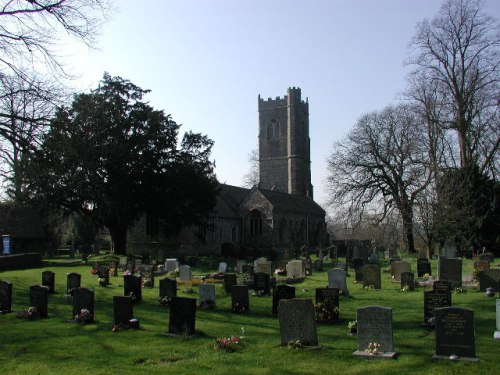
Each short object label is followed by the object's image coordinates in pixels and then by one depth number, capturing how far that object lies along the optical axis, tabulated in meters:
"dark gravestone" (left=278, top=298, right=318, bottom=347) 10.36
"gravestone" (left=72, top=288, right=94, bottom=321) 13.63
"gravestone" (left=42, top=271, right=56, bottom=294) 19.38
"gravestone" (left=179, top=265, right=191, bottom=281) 22.78
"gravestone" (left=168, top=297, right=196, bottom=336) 11.65
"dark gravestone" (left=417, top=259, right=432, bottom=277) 23.52
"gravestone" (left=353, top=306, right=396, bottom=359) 9.67
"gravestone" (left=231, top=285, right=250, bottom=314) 14.93
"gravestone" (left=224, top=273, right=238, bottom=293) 18.92
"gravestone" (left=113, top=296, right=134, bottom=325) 12.55
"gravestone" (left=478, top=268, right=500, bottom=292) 17.55
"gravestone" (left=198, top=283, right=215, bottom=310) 15.57
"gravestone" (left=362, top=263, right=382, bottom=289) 19.81
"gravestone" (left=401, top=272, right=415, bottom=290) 19.14
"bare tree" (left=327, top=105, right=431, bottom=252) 41.41
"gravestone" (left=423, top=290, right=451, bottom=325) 12.39
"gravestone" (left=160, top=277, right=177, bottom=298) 16.61
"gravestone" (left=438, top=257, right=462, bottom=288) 20.11
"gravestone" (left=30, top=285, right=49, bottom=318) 14.48
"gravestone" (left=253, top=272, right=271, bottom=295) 18.11
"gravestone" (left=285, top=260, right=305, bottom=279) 24.17
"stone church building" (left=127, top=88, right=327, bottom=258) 46.50
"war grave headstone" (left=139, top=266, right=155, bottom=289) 21.23
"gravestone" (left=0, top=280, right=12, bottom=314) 15.38
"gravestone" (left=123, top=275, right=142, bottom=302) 17.06
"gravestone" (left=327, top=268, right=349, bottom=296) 17.31
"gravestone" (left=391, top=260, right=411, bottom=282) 22.30
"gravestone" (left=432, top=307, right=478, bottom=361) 9.14
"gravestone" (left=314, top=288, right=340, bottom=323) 13.03
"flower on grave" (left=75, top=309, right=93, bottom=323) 13.34
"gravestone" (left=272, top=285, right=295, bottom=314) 14.59
